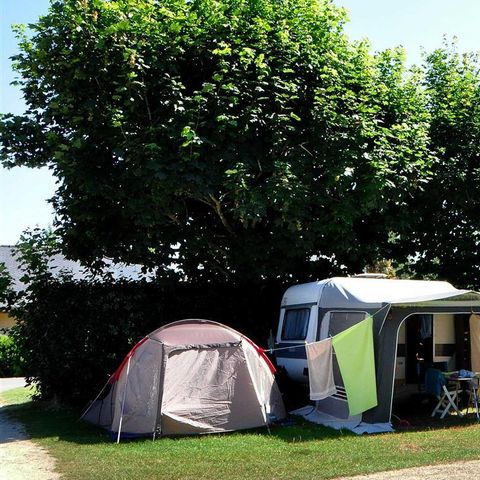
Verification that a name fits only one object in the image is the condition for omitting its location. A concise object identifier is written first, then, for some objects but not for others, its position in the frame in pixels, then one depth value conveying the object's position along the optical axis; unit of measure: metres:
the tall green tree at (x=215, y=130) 12.52
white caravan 11.62
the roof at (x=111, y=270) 15.84
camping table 12.11
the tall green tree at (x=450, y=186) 16.64
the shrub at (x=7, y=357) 26.05
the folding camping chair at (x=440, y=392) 12.41
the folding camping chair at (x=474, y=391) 12.06
